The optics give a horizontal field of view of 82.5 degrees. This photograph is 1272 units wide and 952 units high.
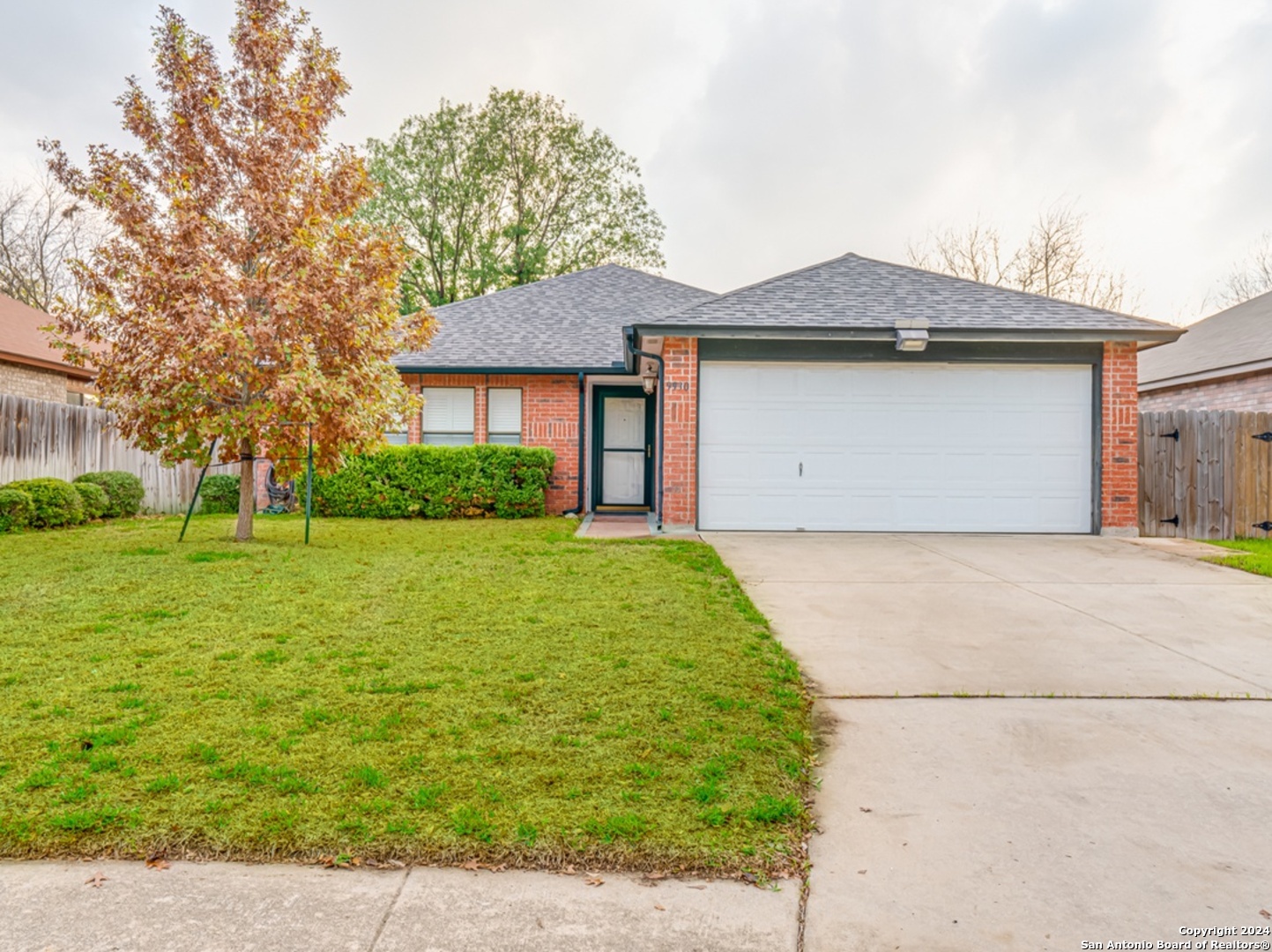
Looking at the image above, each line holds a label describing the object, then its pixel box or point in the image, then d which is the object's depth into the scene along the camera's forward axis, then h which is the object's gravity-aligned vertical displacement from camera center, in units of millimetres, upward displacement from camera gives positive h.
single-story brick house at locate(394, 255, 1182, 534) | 9172 +789
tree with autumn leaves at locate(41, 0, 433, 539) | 7145 +2164
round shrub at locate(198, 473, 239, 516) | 12898 -367
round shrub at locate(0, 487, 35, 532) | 9375 -496
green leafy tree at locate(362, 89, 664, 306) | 27391 +10619
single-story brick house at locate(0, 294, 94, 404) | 13219 +1990
